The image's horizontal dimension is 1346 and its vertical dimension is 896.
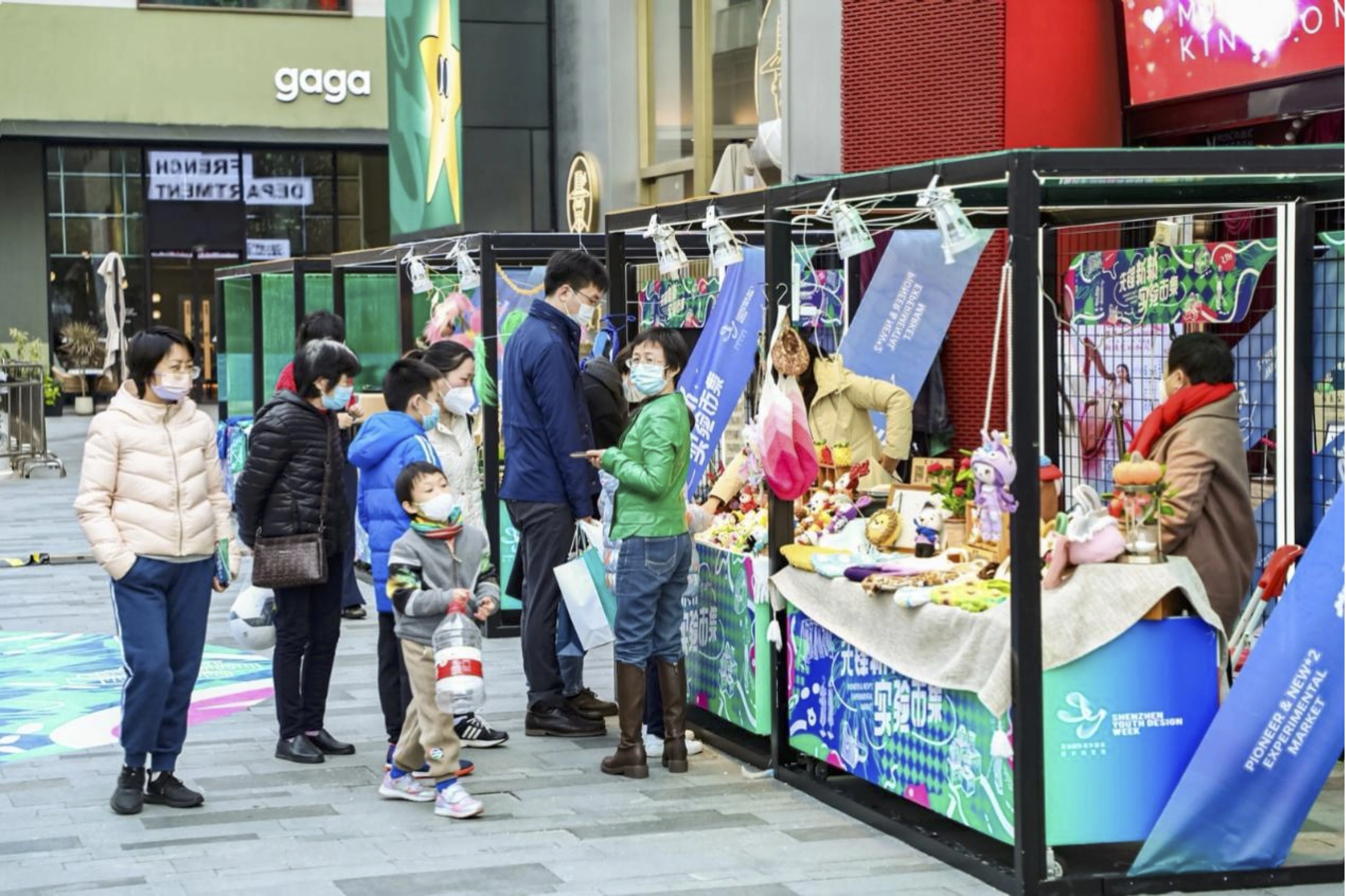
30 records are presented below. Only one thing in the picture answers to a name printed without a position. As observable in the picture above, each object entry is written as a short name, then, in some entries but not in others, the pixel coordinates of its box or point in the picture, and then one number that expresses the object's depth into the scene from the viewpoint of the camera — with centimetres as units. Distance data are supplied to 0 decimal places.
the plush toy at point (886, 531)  720
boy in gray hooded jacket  690
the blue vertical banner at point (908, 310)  823
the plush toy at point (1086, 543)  600
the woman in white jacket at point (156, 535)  700
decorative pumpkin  608
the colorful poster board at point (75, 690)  865
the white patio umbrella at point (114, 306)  2392
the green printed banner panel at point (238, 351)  1939
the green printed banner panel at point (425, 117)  1838
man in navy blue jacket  816
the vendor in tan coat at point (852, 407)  880
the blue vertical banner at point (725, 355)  827
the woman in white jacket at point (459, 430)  837
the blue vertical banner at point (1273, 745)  575
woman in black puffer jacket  775
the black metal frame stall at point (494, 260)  1122
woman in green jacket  746
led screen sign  889
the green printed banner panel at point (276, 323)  1778
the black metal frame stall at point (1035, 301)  572
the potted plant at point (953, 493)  702
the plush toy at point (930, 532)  698
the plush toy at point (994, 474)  595
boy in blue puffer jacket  740
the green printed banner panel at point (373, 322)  1591
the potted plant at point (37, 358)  2991
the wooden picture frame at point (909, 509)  721
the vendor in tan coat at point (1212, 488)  673
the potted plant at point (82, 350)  3716
